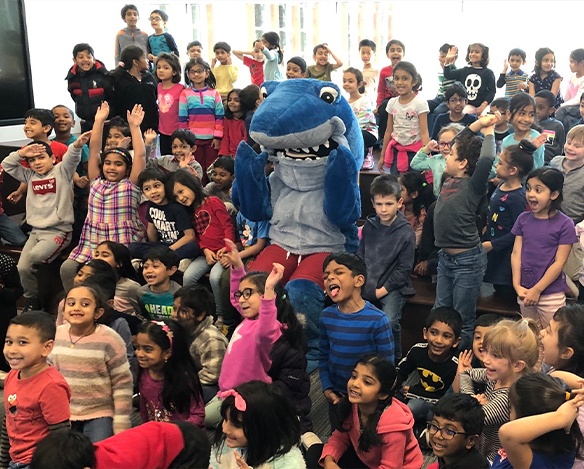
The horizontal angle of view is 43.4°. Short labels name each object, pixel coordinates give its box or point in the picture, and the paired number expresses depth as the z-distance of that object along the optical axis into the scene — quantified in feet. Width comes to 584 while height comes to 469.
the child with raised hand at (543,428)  6.64
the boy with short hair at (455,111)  17.53
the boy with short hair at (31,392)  8.84
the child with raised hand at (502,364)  8.75
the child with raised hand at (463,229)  12.13
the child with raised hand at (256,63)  23.56
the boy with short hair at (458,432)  8.30
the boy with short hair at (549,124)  17.26
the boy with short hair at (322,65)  22.43
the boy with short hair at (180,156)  16.25
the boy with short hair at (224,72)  23.75
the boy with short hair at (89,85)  20.41
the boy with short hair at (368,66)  23.56
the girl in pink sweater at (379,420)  8.61
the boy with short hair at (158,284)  12.89
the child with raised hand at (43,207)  15.61
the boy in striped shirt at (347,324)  10.28
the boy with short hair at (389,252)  12.30
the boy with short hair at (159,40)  24.85
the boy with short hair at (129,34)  25.62
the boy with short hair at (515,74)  22.53
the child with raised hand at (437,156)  14.49
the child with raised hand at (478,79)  20.10
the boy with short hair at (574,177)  13.41
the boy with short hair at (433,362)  10.73
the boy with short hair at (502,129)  16.47
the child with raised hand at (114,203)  14.83
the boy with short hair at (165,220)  14.15
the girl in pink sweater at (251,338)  9.93
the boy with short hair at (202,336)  11.56
